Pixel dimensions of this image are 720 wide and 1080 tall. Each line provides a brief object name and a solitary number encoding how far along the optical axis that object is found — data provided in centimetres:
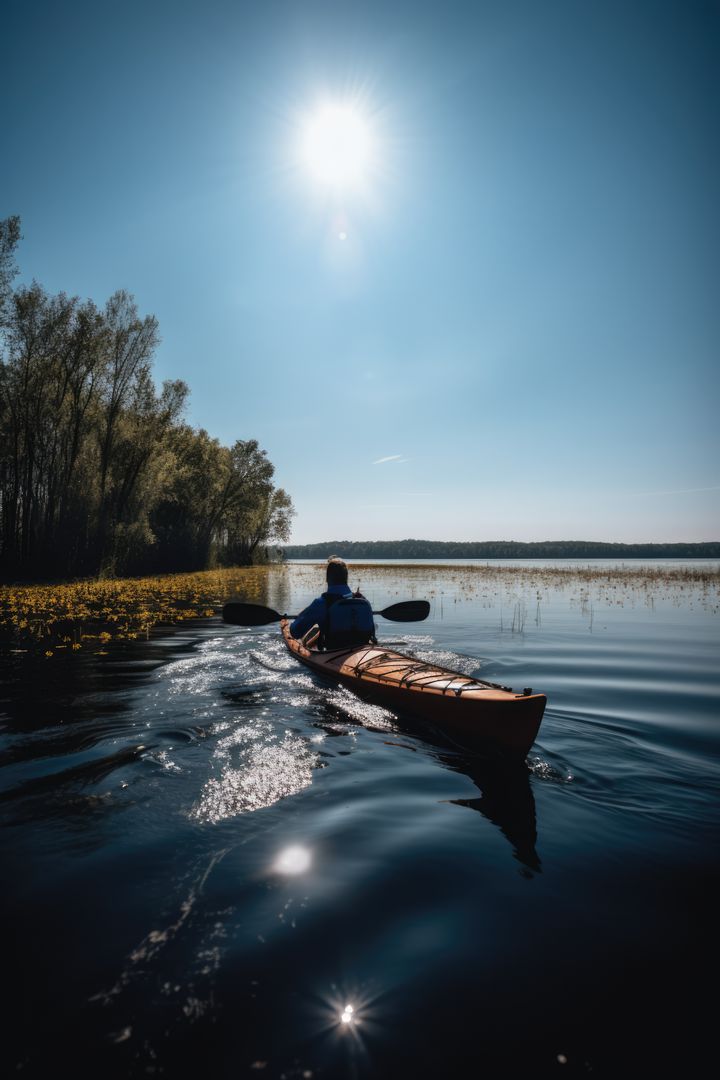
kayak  411
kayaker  759
